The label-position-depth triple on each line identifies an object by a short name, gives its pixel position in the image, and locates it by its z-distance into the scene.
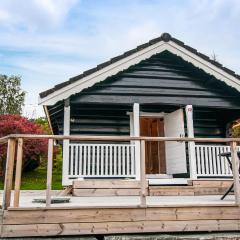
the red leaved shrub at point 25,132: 12.84
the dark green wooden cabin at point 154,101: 7.37
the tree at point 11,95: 19.52
